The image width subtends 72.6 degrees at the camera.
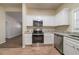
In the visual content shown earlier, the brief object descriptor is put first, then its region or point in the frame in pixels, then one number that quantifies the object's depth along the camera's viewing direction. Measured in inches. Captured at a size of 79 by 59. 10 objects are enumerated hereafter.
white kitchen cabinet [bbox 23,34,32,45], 85.8
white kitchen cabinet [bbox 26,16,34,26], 95.0
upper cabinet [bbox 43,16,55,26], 97.3
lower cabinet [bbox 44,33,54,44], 87.2
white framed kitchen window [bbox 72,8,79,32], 63.1
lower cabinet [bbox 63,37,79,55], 36.1
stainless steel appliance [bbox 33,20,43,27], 94.5
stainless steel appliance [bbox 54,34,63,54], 58.9
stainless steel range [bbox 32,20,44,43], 88.0
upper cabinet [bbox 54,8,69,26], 72.6
